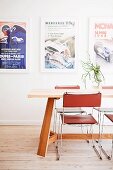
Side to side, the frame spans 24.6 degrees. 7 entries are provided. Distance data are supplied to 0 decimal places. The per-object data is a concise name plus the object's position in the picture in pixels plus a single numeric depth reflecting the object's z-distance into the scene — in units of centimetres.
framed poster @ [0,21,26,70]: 479
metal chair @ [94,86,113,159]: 337
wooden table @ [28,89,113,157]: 324
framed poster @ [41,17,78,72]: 481
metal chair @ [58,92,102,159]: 312
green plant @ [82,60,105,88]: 486
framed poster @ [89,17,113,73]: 484
